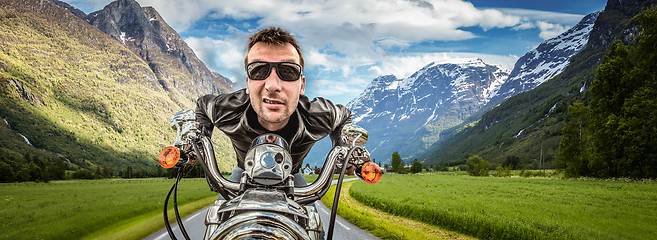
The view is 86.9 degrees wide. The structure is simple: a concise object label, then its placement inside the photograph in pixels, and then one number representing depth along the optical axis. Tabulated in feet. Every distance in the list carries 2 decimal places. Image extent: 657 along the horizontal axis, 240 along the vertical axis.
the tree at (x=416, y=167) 368.07
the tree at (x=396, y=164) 354.76
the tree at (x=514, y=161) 372.17
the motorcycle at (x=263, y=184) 4.25
